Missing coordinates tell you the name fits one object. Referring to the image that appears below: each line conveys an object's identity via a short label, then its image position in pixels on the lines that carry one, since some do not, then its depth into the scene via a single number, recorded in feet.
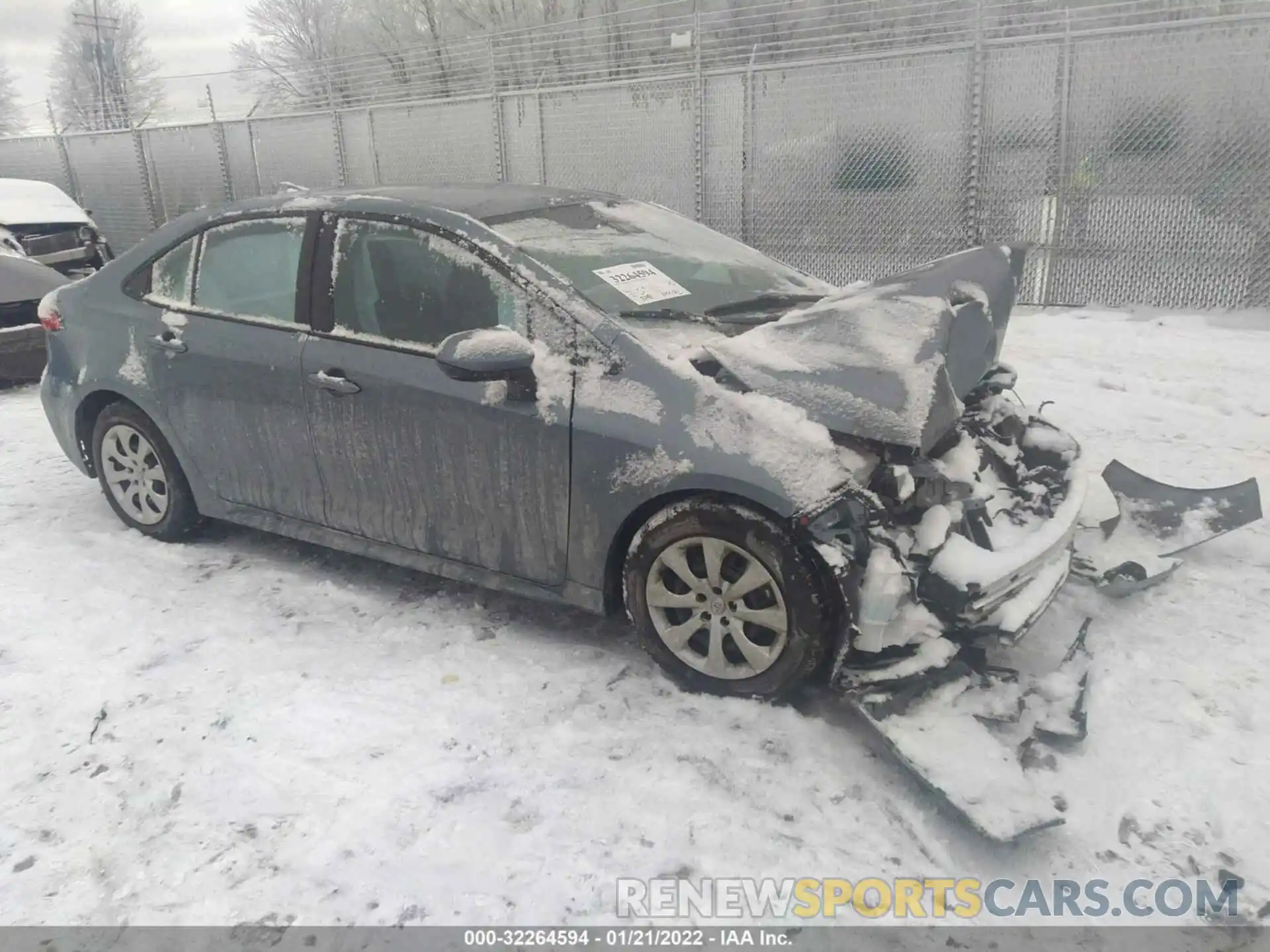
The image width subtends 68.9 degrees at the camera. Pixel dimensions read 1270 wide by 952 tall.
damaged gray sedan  9.15
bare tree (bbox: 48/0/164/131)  134.41
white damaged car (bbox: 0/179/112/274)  29.40
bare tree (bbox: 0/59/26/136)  163.67
